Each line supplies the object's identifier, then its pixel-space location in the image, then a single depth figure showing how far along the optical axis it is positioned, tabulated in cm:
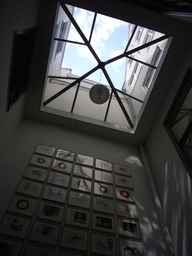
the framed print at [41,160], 551
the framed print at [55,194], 477
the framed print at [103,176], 568
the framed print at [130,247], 420
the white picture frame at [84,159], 599
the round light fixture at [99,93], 591
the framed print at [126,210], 496
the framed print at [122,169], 610
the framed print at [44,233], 397
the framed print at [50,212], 438
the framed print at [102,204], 490
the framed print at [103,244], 410
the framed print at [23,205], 431
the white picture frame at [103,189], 529
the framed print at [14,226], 390
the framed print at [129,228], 456
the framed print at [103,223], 451
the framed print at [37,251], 373
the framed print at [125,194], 536
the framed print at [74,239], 403
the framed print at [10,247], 362
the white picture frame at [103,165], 605
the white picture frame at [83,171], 560
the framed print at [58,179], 515
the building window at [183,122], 488
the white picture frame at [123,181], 573
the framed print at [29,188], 471
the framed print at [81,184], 522
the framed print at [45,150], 588
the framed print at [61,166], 555
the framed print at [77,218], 445
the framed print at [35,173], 511
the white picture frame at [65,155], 593
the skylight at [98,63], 627
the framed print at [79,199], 484
